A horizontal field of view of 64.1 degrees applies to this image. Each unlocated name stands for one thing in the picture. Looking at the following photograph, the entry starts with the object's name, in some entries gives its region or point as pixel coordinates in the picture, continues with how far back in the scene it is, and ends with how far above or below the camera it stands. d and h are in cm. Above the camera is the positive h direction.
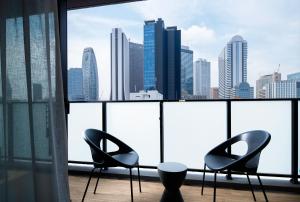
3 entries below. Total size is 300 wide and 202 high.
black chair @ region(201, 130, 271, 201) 217 -64
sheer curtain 150 -6
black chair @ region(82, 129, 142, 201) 233 -65
